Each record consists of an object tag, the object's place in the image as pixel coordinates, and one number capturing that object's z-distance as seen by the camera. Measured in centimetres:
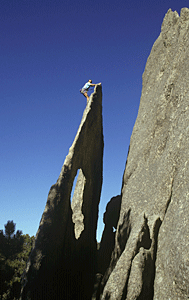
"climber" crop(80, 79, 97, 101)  1660
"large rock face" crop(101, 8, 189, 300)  659
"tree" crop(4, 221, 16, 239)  2061
